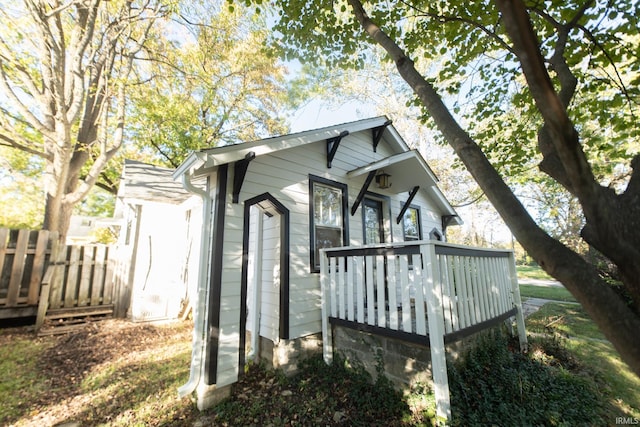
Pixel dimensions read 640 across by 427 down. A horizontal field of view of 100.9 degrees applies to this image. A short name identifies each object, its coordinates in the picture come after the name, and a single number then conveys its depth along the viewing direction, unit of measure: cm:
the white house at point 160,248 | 624
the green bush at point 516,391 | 279
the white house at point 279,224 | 339
